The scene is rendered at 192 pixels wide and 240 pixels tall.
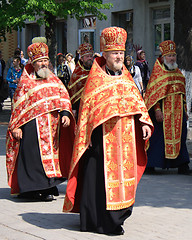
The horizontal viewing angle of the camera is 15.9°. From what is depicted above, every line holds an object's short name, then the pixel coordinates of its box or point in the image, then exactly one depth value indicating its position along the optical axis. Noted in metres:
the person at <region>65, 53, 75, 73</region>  18.74
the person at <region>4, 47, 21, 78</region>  21.47
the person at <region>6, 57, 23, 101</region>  20.12
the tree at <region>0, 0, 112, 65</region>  18.73
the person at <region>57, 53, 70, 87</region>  17.82
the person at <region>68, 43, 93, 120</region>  10.72
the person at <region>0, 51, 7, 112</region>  22.75
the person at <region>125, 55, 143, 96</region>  16.81
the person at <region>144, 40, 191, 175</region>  10.49
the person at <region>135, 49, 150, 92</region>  19.39
